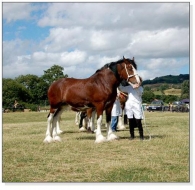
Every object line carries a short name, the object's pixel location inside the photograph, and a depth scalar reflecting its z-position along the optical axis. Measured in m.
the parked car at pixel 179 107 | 44.94
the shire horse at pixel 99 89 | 11.31
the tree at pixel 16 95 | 50.62
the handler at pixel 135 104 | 11.67
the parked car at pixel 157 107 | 53.41
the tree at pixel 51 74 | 52.61
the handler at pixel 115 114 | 15.43
